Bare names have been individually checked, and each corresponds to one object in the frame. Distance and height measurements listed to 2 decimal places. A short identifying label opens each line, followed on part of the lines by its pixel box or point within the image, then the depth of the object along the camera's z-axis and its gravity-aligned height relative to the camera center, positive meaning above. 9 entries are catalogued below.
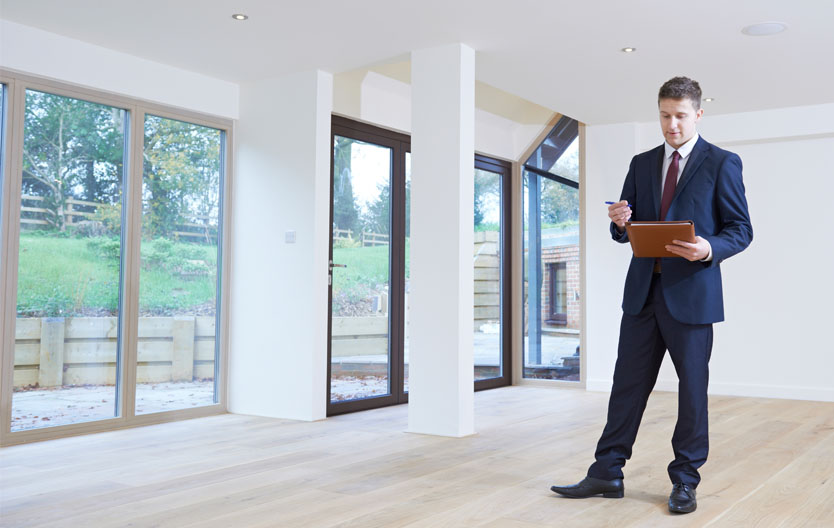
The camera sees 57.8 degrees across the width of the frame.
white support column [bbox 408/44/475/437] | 4.31 +0.34
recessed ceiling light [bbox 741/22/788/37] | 4.19 +1.57
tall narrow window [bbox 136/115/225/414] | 4.82 +0.25
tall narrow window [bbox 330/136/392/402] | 5.29 +0.24
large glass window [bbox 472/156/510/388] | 6.76 +0.31
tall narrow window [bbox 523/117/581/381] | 6.86 +0.45
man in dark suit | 2.61 +0.06
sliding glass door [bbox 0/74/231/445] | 4.16 +0.25
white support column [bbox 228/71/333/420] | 4.94 +0.36
